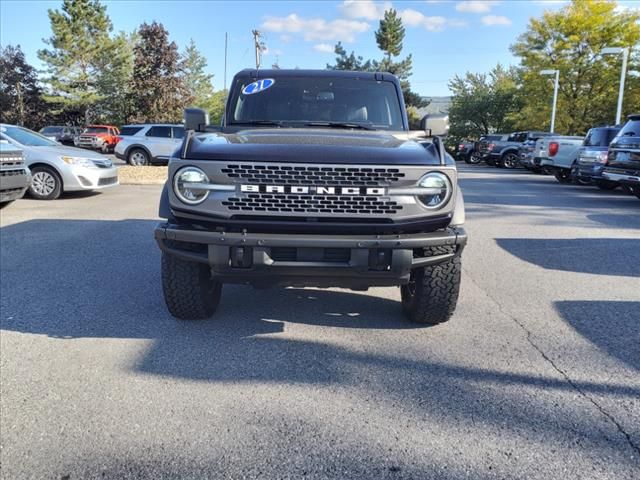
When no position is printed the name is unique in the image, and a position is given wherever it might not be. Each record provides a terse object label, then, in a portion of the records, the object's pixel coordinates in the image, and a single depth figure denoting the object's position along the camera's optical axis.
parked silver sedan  11.01
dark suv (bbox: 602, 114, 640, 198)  11.12
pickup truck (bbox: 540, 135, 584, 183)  16.88
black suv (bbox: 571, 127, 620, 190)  13.67
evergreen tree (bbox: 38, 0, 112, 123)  48.16
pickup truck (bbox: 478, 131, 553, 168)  26.34
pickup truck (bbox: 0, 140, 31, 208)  8.83
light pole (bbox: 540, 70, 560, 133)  29.83
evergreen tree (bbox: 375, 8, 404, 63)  50.56
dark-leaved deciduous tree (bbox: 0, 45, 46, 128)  51.25
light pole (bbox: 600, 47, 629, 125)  21.02
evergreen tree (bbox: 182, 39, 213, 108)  56.69
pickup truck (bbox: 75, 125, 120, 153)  37.28
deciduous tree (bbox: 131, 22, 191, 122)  33.58
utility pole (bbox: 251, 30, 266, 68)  45.83
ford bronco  3.33
